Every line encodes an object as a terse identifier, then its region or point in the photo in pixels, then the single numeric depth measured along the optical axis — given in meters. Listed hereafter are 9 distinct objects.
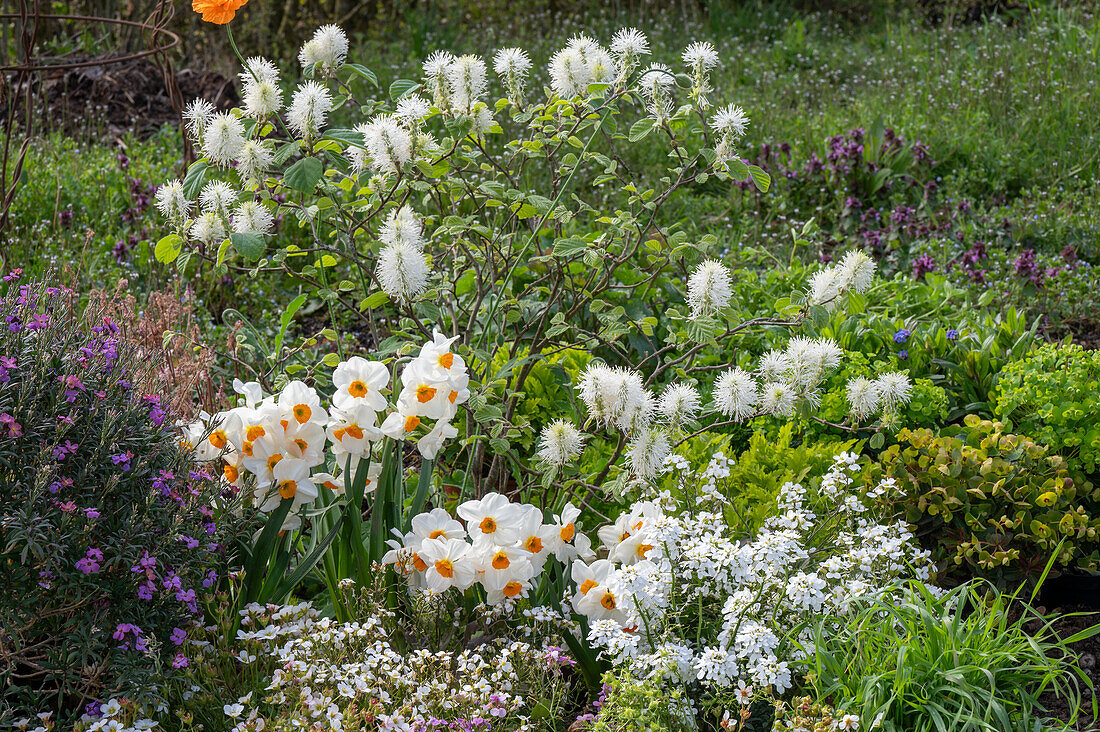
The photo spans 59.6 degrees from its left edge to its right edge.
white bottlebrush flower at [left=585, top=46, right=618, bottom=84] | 2.65
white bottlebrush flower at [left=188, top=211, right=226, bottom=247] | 2.46
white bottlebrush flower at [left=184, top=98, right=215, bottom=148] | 2.51
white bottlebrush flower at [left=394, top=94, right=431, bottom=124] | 2.56
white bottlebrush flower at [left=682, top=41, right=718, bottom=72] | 2.55
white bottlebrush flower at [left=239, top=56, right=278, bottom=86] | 2.51
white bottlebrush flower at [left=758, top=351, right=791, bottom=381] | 2.42
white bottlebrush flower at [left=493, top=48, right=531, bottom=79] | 2.66
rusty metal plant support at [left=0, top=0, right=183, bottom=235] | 3.00
